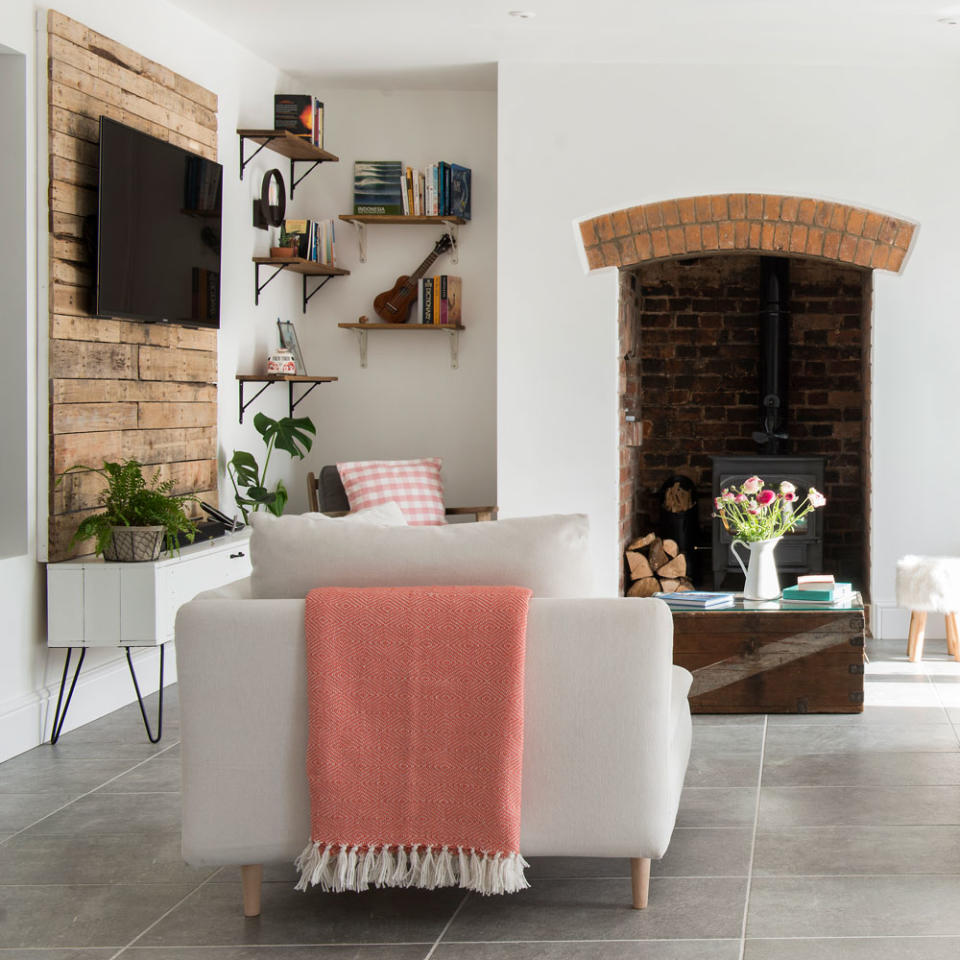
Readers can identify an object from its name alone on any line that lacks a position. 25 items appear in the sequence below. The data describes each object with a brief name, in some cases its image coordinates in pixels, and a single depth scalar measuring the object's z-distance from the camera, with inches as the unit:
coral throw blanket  99.3
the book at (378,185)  251.0
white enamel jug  180.1
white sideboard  161.0
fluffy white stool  205.9
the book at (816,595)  176.6
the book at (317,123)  236.7
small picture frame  247.3
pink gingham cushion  230.1
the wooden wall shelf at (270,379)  229.9
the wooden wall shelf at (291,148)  225.5
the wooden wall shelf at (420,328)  250.1
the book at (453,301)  251.3
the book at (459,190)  249.0
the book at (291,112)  231.9
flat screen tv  175.3
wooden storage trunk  171.9
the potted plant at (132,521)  163.2
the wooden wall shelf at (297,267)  233.6
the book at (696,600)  175.0
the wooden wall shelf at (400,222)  249.1
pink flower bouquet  178.7
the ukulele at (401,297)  253.6
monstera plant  223.1
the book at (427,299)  251.9
